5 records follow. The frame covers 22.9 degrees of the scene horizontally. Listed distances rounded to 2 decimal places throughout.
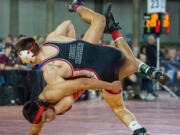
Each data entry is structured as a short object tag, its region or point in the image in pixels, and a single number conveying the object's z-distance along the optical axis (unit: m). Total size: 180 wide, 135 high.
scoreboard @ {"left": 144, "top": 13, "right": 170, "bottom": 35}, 15.15
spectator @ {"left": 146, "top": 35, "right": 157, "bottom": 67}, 14.02
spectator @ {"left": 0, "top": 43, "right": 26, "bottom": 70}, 11.82
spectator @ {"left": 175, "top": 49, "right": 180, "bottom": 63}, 19.25
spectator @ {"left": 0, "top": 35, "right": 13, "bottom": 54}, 12.30
